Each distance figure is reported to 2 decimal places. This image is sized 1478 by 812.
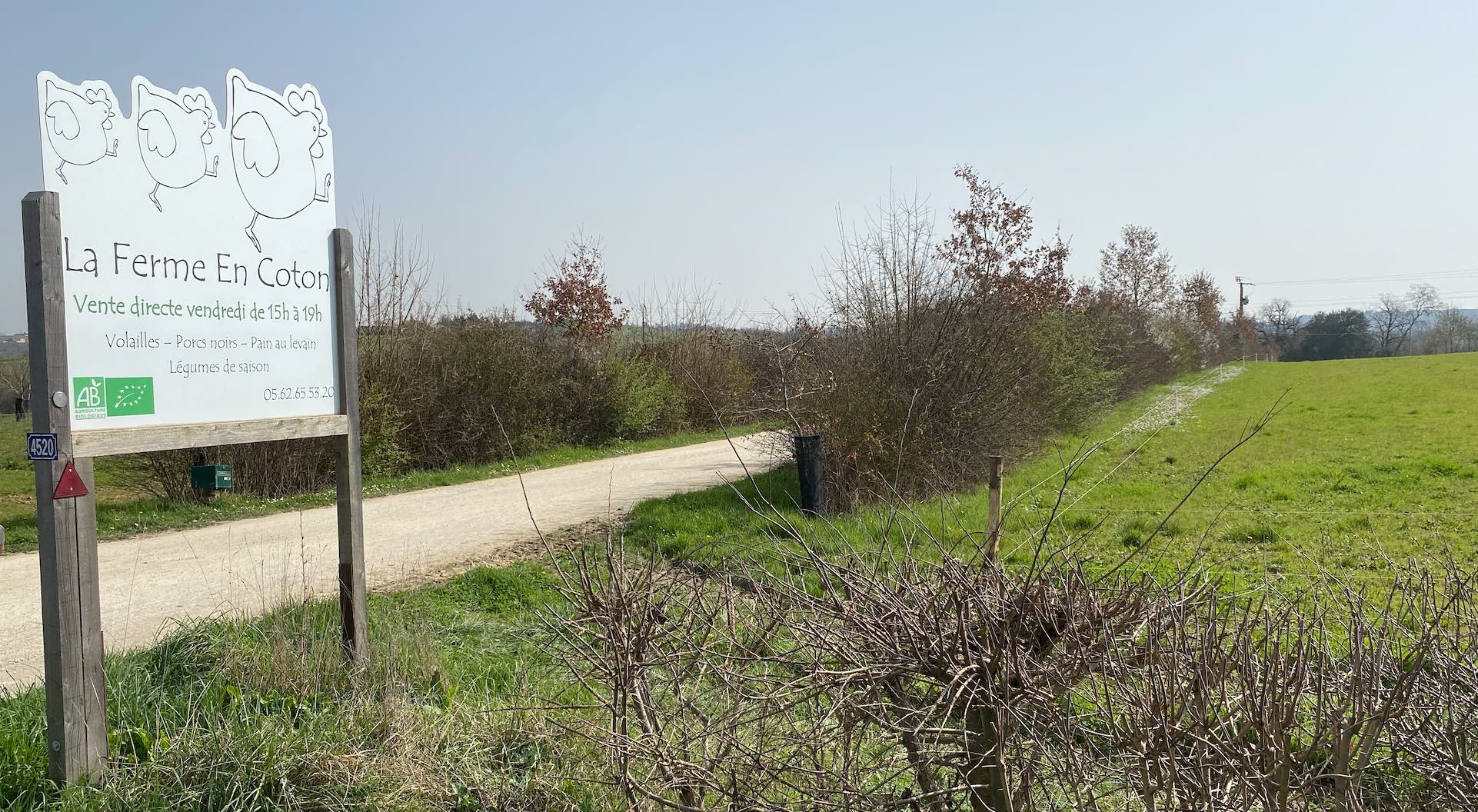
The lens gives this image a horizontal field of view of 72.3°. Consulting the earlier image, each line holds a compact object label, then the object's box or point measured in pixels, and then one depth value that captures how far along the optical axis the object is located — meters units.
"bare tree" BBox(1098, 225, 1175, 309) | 44.91
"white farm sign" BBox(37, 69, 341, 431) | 4.11
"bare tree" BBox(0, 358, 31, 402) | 26.81
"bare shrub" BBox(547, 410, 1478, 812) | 1.92
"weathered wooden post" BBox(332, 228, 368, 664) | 5.40
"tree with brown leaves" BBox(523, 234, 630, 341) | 21.69
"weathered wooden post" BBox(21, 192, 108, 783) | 3.88
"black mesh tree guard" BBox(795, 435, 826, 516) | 10.68
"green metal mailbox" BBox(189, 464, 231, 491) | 4.98
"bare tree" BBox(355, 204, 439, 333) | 16.31
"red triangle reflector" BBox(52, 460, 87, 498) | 3.93
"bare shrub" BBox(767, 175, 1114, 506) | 11.42
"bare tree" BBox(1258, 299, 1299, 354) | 89.31
